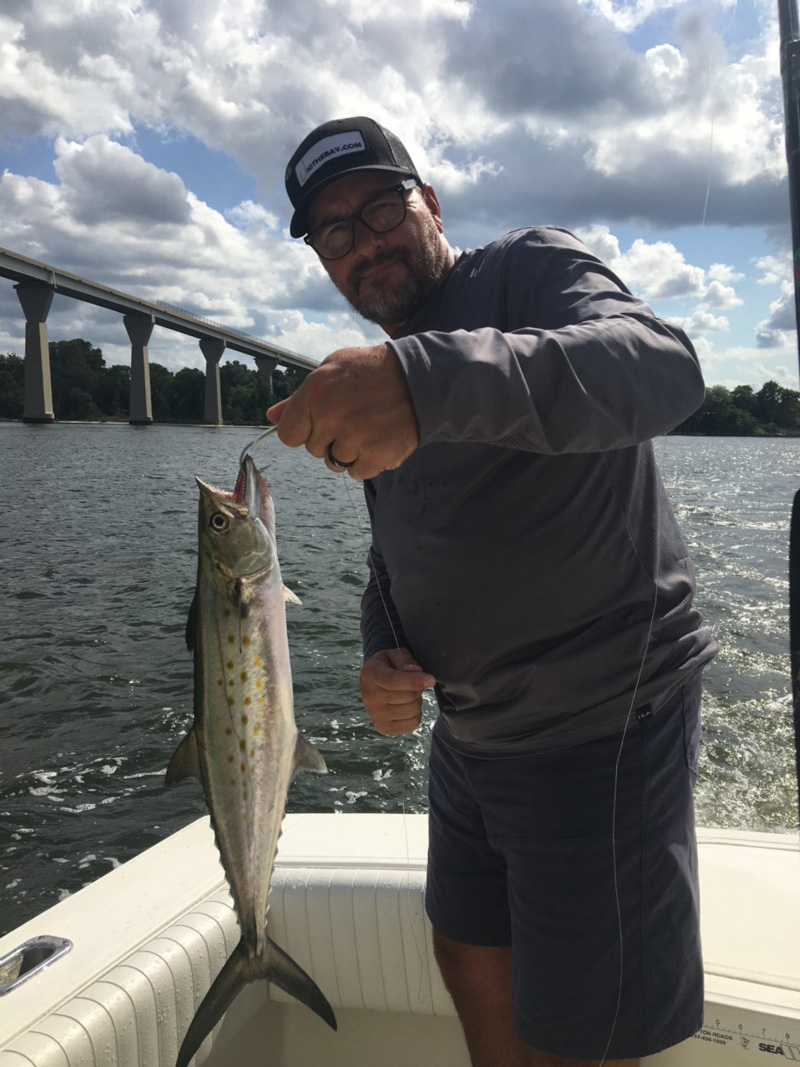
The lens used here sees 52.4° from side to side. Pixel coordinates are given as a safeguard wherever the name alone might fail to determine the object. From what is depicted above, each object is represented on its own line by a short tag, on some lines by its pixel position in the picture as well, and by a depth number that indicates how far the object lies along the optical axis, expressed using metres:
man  2.08
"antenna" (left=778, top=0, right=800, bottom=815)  2.48
